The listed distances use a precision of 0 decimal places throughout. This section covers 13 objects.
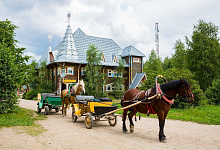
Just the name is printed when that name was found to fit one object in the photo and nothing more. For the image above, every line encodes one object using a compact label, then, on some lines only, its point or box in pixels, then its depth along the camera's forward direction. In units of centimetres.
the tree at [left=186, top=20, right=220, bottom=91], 3036
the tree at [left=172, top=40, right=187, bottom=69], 3759
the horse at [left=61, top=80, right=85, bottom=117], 1218
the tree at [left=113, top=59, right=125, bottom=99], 3206
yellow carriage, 930
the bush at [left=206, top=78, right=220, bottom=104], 1981
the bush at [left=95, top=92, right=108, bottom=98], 2759
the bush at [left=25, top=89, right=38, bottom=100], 3453
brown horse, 684
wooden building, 3019
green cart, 1446
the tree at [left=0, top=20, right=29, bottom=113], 1213
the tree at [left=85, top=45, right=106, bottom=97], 2712
